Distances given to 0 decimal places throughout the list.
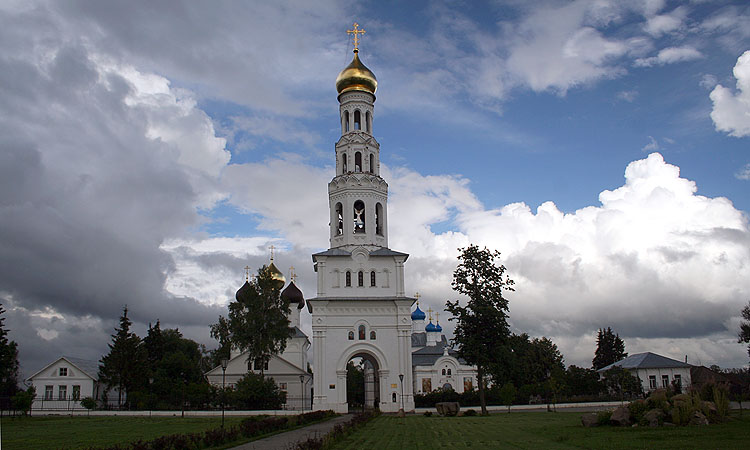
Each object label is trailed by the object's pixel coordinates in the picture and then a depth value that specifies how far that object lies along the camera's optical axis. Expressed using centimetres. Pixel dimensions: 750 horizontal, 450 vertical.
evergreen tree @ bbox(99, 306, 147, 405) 4984
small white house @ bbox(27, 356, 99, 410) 5444
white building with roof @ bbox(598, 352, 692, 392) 5597
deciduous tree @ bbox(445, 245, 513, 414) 3528
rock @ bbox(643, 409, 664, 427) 1714
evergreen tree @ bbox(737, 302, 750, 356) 3641
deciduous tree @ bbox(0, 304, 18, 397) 4556
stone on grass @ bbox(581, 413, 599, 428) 1867
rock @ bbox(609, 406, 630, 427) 1781
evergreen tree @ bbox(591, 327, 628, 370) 7538
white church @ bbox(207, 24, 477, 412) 4019
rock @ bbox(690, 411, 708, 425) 1666
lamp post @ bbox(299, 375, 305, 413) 5264
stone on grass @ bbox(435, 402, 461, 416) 3344
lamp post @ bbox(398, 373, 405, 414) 3894
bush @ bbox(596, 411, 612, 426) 1861
